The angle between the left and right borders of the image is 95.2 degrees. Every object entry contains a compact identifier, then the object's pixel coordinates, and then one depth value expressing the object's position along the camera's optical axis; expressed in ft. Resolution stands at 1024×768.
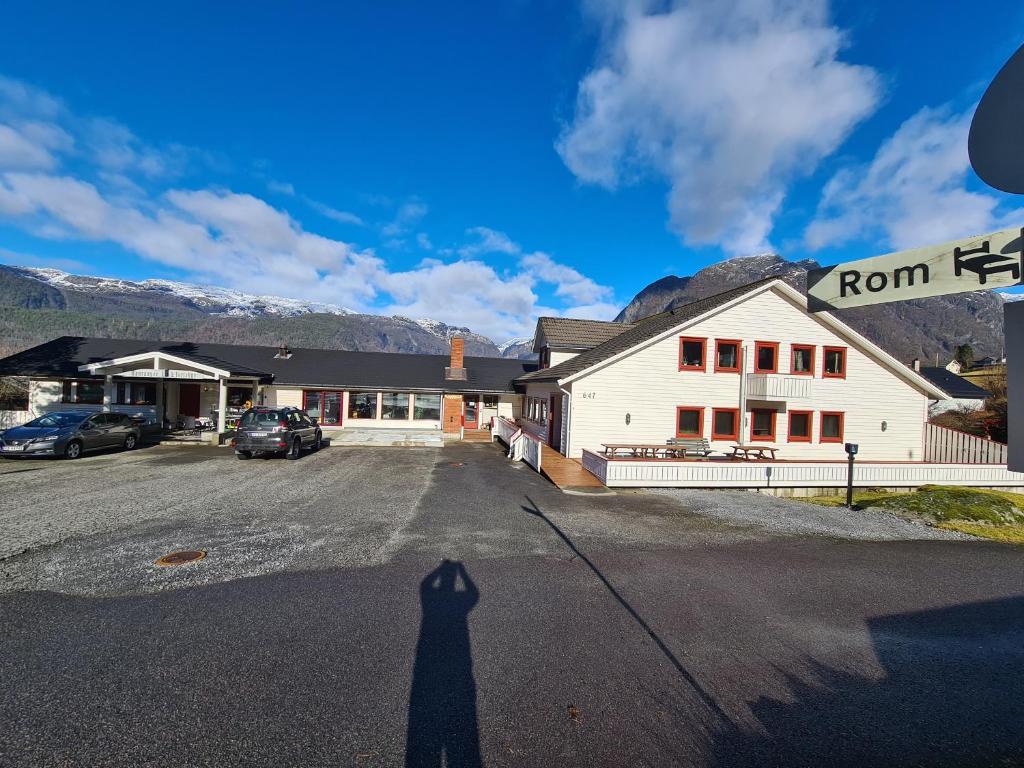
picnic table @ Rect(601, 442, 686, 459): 53.52
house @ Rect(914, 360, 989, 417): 123.85
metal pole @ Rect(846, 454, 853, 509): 38.11
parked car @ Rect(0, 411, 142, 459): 49.73
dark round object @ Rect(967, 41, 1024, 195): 5.69
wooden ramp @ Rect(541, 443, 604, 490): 44.55
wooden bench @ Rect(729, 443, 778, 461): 55.72
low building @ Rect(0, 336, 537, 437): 79.20
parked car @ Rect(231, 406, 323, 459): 53.93
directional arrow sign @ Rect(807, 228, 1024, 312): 5.72
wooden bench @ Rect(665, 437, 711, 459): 56.90
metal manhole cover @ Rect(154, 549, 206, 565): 22.02
